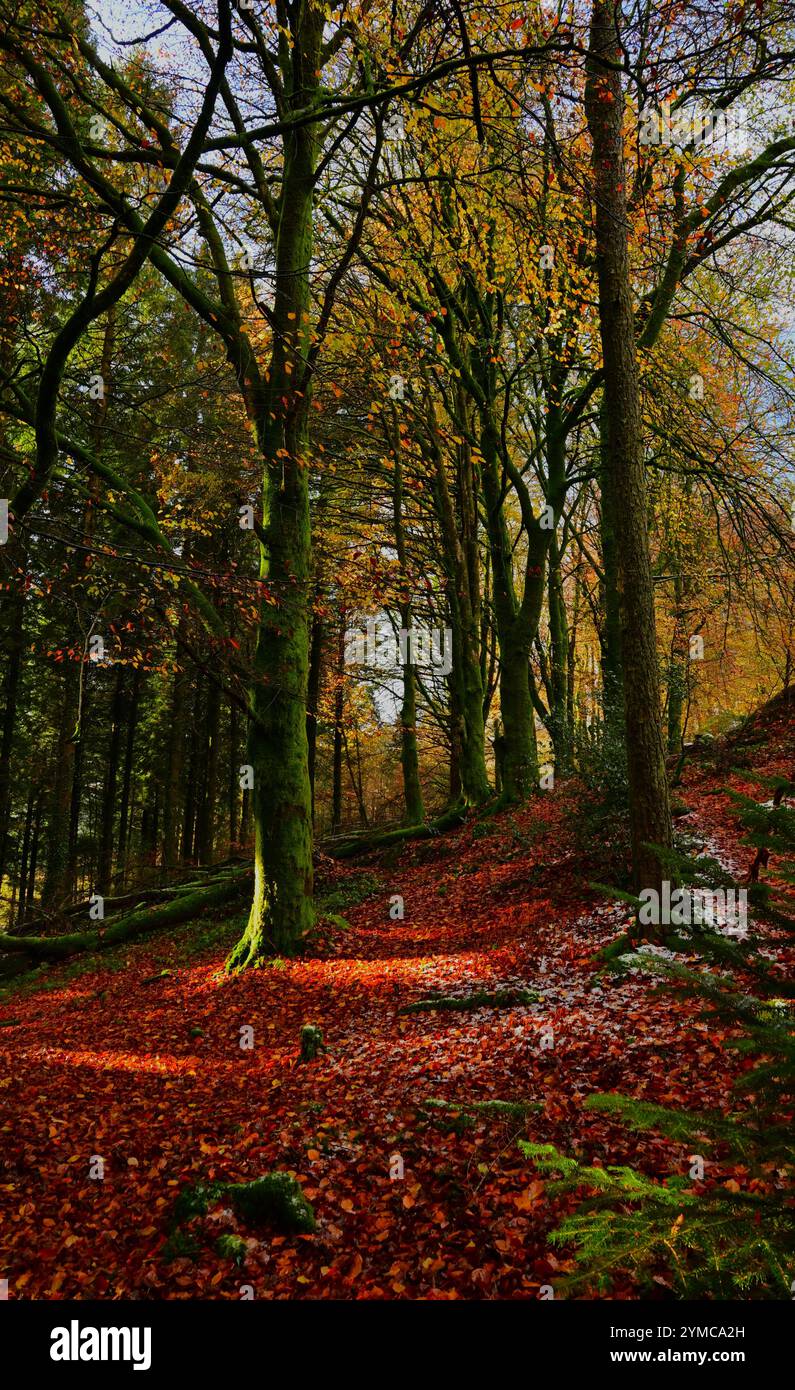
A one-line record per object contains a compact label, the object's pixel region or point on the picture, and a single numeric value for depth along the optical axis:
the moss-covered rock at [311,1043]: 5.82
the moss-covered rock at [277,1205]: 3.56
